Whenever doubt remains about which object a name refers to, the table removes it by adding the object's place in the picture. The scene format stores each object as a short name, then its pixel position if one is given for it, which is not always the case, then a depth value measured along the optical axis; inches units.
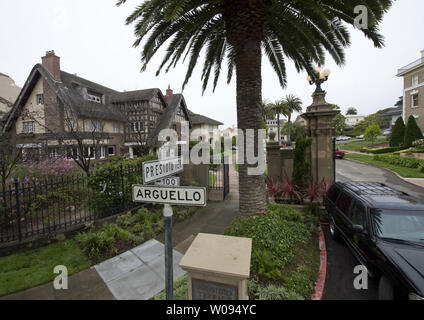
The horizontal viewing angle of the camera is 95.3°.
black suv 109.3
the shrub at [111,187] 241.1
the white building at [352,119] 3818.9
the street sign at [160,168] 90.5
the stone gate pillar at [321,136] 299.3
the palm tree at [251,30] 179.0
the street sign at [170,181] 104.7
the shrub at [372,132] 1171.9
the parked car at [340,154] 948.6
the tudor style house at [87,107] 692.1
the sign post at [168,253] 79.1
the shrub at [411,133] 794.8
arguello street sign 85.2
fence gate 357.1
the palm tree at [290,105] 1674.1
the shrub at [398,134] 932.7
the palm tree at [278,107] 1702.0
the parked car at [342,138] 2167.6
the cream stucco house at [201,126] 1665.8
